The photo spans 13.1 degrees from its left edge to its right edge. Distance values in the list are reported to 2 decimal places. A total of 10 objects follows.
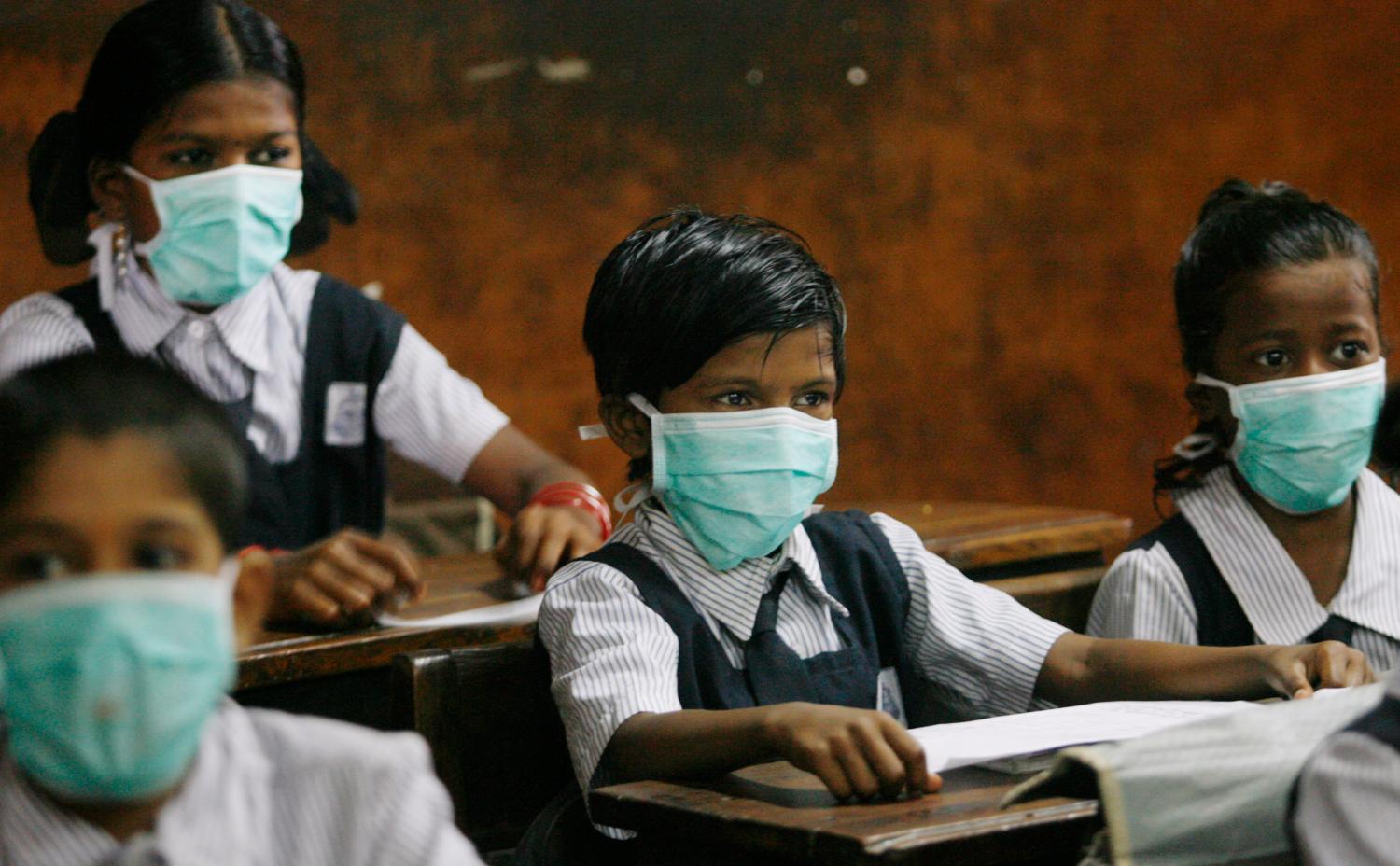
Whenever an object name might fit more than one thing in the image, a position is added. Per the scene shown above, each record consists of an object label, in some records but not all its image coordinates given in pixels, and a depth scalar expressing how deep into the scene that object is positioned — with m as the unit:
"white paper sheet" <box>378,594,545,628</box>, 4.69
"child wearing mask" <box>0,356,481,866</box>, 4.05
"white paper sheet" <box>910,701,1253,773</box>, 4.26
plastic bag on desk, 4.15
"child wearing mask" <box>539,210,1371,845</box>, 4.46
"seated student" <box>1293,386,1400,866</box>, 4.08
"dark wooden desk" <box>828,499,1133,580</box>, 4.99
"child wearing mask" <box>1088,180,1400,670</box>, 4.78
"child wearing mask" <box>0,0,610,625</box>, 4.97
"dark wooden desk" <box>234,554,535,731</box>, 4.59
